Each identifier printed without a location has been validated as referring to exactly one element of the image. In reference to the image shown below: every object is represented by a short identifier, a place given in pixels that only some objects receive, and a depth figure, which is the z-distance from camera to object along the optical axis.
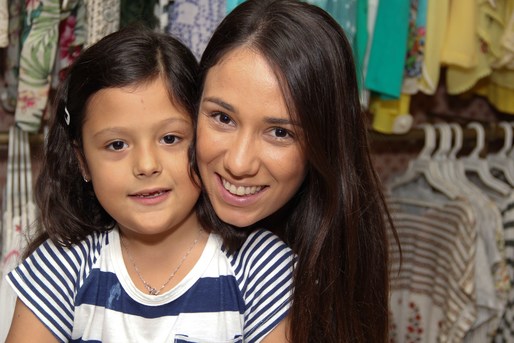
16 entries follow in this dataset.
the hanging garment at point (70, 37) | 1.67
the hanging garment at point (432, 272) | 1.89
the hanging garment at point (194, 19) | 1.69
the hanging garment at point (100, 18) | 1.61
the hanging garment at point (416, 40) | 1.96
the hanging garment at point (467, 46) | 1.98
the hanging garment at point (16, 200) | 1.66
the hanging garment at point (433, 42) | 1.97
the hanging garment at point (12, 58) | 1.66
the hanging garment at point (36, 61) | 1.61
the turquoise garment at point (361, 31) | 1.83
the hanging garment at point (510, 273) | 1.96
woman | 1.07
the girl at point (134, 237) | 1.13
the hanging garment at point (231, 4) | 1.66
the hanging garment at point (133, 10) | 1.74
